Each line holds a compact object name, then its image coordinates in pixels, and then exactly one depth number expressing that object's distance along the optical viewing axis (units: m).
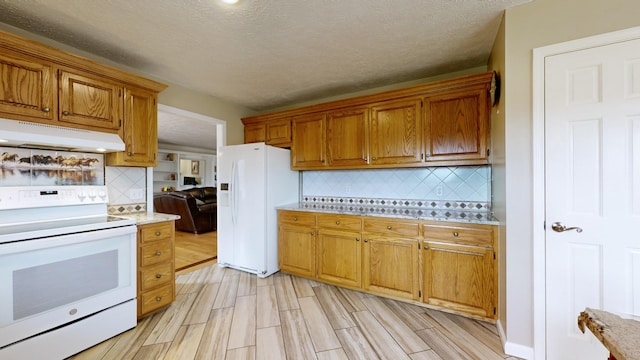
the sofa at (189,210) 5.50
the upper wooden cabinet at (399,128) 2.34
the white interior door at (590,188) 1.42
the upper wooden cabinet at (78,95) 1.68
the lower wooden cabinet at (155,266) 2.11
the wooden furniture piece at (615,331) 0.80
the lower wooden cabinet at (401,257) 2.09
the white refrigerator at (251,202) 3.06
